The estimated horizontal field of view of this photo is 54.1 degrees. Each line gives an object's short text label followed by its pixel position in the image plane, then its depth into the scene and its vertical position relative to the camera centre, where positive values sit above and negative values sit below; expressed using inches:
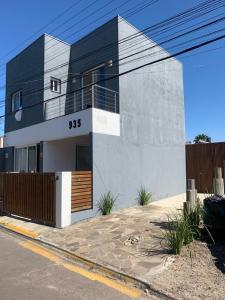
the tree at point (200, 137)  1432.8 +182.6
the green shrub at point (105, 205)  312.8 -56.1
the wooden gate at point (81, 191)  281.2 -32.9
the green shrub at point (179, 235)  174.5 -57.0
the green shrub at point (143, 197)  370.0 -53.6
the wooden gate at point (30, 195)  277.9 -39.8
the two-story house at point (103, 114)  339.2 +93.6
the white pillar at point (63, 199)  264.8 -40.2
